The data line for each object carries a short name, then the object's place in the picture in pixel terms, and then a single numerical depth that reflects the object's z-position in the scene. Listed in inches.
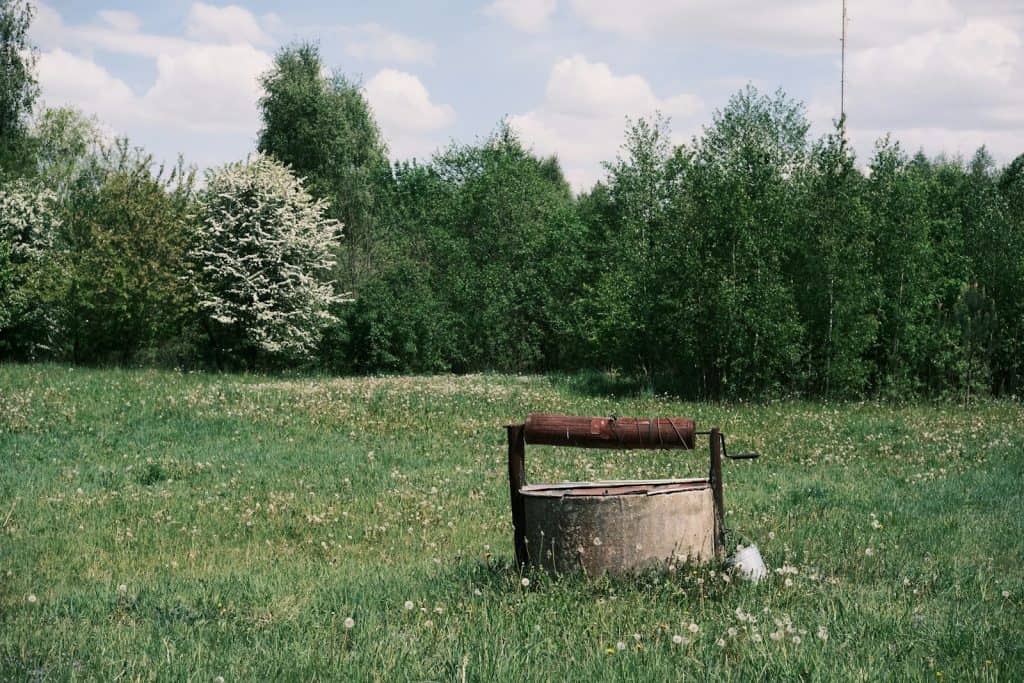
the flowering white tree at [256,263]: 1386.6
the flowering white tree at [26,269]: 1359.5
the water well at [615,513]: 275.4
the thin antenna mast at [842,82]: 1112.8
